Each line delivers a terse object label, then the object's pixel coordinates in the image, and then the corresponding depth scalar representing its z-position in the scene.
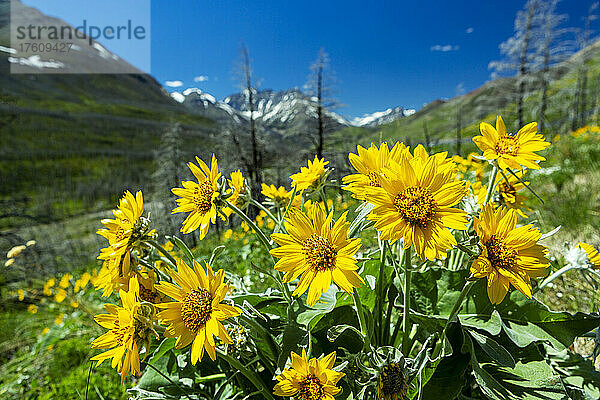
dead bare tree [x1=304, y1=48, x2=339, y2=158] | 12.66
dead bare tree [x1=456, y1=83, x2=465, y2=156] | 20.58
